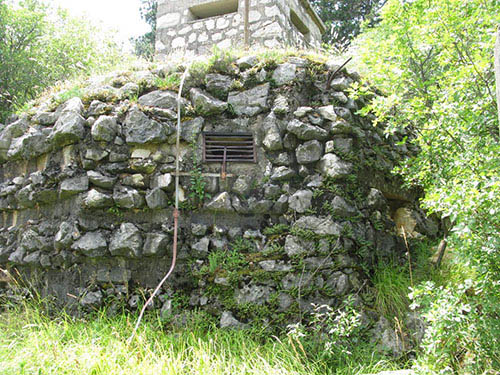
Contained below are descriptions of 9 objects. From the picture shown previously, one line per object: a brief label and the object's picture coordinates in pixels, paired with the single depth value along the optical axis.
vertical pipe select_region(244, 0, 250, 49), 5.65
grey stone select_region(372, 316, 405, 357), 3.40
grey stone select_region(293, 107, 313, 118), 4.16
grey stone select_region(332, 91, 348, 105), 4.32
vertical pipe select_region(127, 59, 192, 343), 3.62
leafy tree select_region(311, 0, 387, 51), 13.48
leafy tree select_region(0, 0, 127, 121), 8.16
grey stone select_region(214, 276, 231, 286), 3.72
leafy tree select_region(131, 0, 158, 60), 14.78
